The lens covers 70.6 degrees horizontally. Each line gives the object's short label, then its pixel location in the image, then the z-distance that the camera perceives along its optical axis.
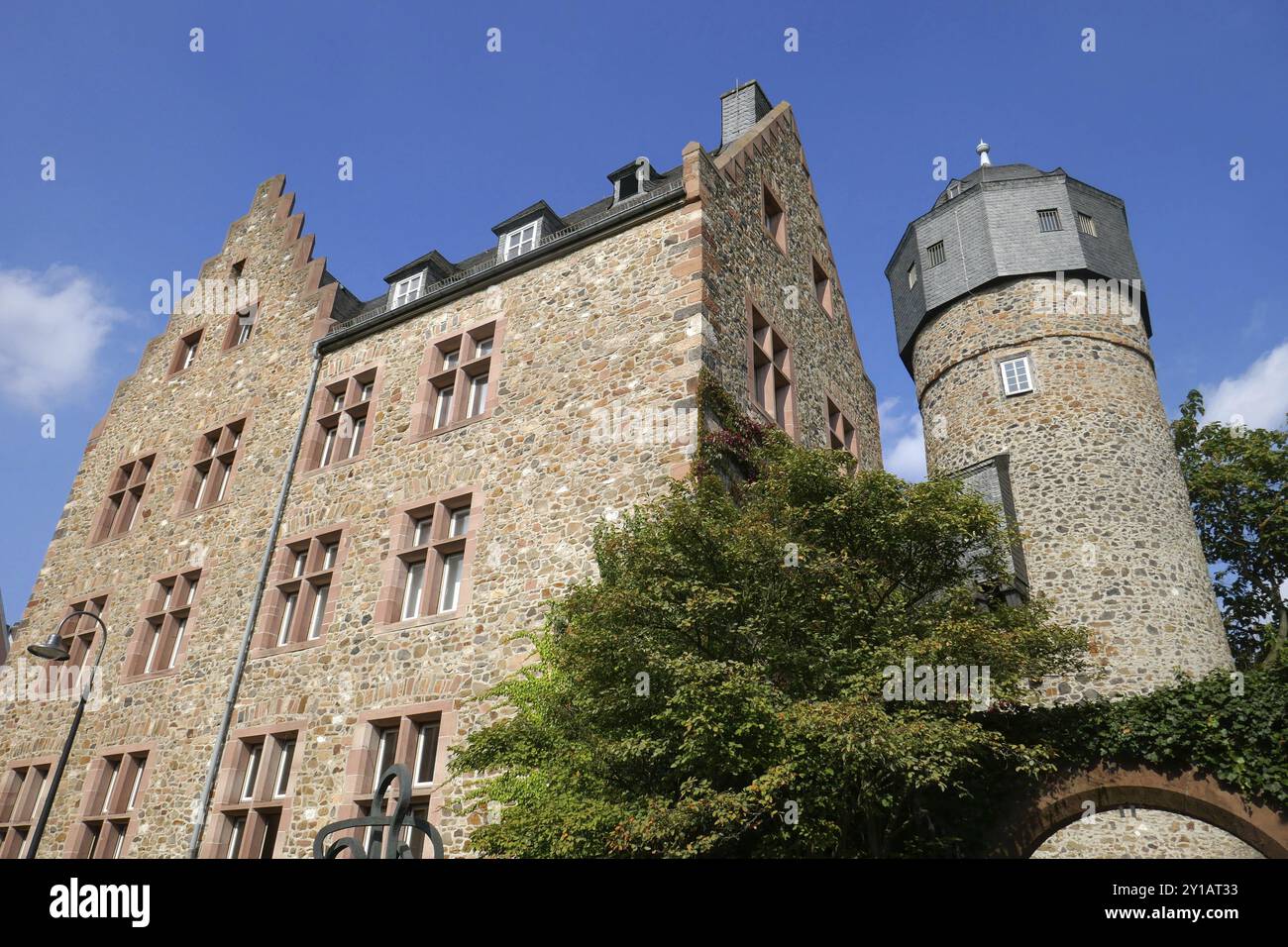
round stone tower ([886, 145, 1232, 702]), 20.42
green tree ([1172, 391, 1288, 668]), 26.73
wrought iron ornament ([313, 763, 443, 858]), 5.85
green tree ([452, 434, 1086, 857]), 8.42
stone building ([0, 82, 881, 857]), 13.83
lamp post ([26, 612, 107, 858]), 13.93
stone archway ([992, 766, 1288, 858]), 10.17
